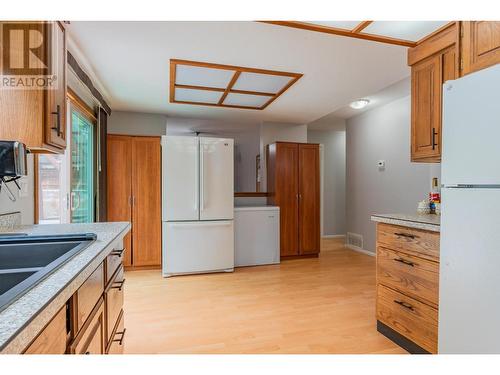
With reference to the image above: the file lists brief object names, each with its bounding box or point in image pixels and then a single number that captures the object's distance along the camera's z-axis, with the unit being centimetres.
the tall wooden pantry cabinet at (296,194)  445
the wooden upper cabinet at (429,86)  202
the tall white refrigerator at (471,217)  123
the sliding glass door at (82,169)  298
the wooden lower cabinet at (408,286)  172
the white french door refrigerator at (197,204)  360
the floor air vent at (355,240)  494
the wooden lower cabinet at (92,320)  70
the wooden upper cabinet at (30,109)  129
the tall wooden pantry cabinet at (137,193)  377
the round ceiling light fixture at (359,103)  406
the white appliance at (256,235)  406
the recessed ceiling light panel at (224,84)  275
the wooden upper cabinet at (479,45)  145
